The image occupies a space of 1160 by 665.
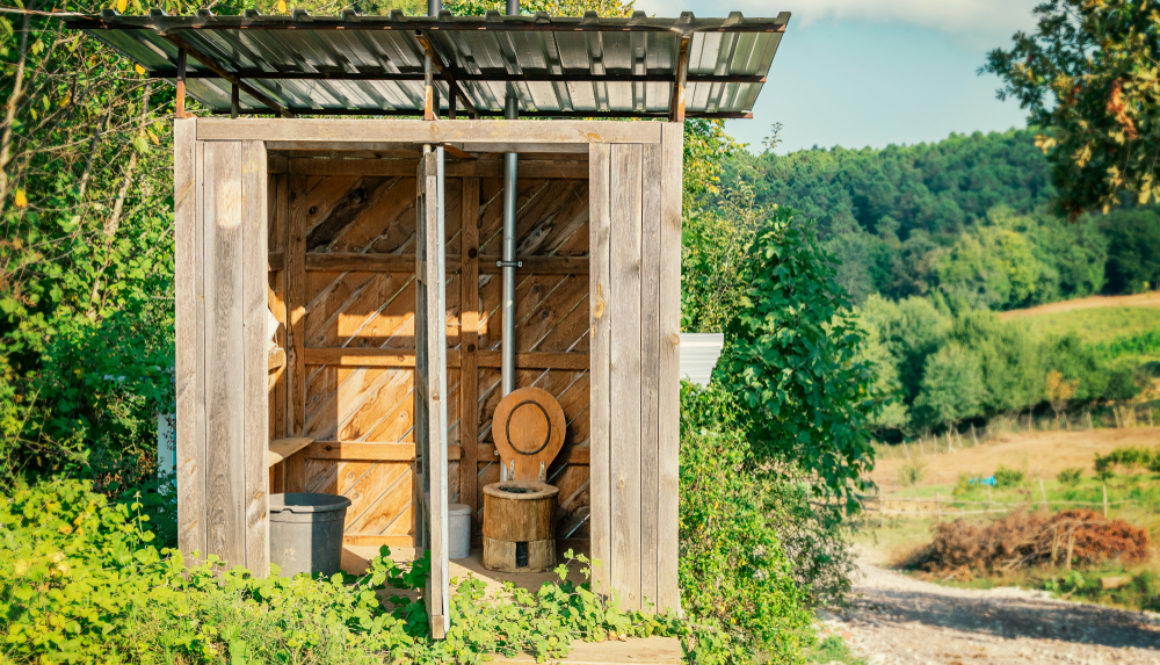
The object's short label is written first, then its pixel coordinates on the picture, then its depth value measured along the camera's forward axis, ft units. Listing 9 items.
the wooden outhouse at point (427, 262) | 14.99
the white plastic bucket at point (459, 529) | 19.47
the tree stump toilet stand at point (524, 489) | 18.48
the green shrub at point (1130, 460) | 92.12
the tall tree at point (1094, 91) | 47.98
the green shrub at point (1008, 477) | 93.66
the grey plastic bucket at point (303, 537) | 16.75
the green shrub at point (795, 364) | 27.76
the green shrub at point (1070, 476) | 92.07
